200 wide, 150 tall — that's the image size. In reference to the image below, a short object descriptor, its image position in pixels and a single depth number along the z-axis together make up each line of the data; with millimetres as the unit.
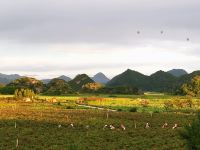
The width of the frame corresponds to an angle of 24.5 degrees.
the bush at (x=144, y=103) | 124125
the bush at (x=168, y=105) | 116231
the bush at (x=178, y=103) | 118938
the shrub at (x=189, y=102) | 121156
